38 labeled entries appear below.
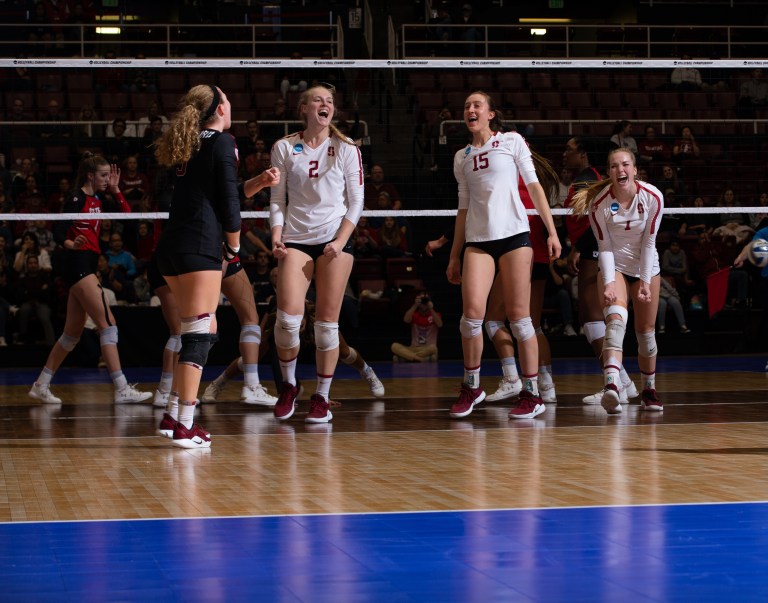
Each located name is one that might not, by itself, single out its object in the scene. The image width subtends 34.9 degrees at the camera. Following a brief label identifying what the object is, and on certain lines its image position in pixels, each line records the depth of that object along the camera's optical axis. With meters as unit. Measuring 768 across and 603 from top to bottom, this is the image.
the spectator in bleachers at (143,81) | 19.66
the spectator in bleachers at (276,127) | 16.97
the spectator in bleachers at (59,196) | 15.12
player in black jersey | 6.72
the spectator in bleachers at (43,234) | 15.65
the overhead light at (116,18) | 25.81
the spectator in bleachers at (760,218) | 16.22
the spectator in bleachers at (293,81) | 19.31
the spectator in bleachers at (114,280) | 14.96
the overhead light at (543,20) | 28.55
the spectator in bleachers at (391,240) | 16.55
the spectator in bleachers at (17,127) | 16.36
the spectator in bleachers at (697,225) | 17.27
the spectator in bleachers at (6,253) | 15.18
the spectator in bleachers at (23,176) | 15.05
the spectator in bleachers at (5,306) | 14.66
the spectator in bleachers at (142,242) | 15.88
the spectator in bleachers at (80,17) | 22.45
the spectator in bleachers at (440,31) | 22.66
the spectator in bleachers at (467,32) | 22.58
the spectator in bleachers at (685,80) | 20.84
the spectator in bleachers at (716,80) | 21.14
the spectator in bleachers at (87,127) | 16.75
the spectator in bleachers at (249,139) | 15.48
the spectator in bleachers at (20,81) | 19.16
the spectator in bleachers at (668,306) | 16.14
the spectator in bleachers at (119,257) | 15.43
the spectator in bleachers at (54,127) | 16.48
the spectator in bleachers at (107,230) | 15.26
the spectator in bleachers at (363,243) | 16.31
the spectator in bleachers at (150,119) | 15.92
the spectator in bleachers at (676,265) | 16.80
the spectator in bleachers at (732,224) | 16.42
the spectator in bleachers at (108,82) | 19.56
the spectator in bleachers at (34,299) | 14.74
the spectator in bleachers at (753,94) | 20.31
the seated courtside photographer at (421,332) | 15.19
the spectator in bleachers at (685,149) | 16.78
